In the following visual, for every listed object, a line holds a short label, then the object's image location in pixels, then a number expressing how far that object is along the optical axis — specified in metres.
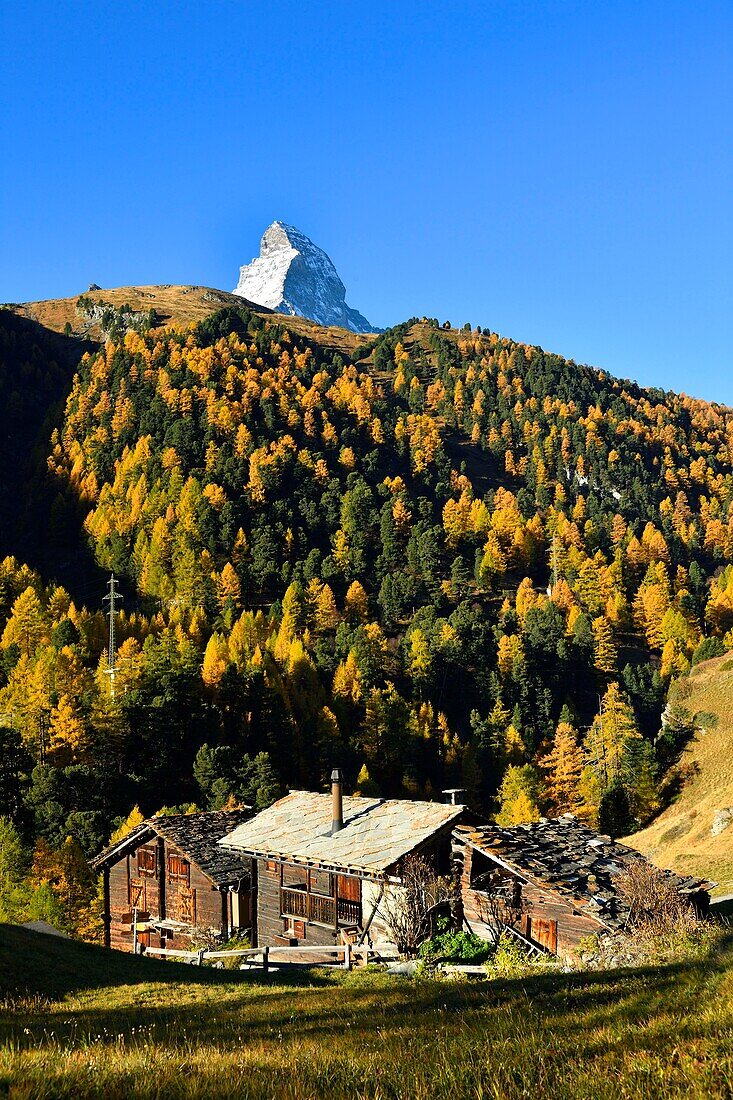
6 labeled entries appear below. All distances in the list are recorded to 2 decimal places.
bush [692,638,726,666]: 117.50
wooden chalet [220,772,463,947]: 32.50
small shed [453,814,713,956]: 29.84
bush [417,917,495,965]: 29.06
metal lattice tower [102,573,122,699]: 80.30
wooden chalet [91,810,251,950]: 40.78
